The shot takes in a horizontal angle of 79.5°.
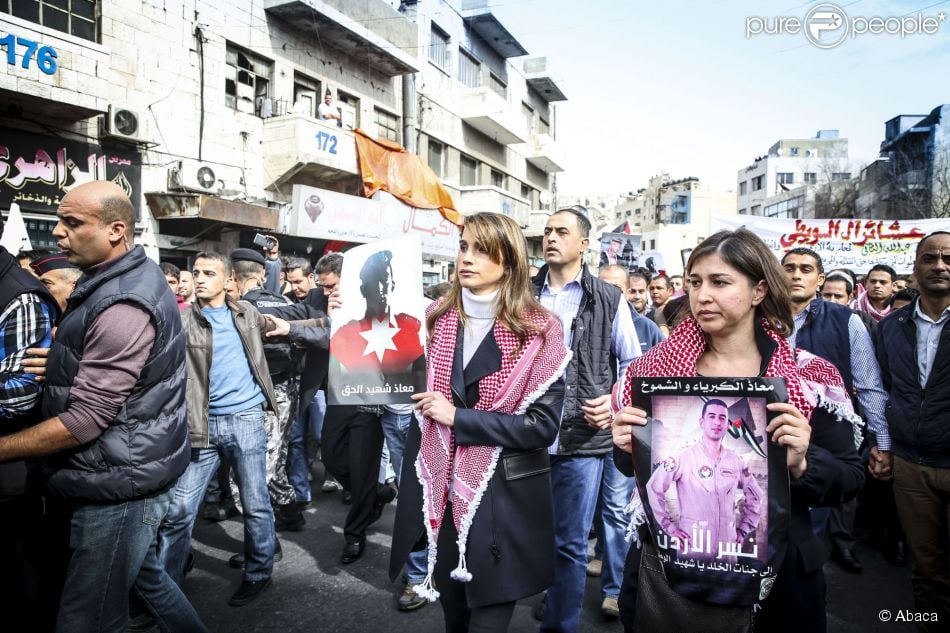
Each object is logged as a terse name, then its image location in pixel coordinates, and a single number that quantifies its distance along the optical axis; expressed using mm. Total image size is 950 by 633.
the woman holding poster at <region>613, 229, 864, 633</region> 1650
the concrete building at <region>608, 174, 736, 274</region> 64562
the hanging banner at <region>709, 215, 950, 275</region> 9586
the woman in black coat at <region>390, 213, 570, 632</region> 2100
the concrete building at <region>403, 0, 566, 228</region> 20766
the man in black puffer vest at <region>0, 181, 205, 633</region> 2145
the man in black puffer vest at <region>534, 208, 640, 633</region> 2938
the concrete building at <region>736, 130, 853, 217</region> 58959
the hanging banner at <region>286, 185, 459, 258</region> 12023
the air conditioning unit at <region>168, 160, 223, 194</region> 11383
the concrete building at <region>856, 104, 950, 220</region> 30812
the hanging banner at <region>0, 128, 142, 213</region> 9289
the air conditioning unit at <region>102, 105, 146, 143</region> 10234
